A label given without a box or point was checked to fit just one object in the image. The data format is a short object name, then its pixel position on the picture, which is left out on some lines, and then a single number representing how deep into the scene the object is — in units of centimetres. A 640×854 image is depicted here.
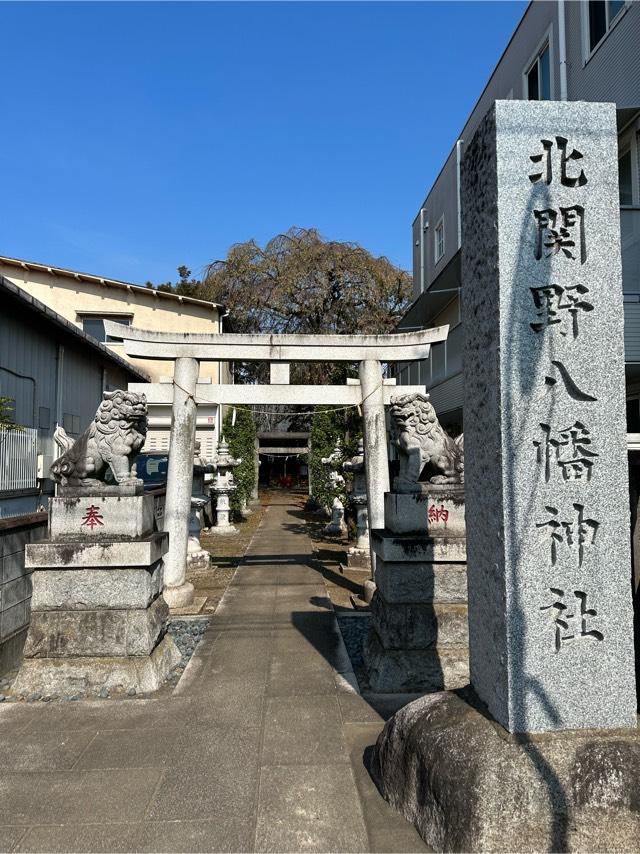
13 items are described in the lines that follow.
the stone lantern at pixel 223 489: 1603
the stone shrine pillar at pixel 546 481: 289
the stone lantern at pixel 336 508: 1570
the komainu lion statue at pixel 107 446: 566
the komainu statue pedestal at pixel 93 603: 499
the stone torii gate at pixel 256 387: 832
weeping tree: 2300
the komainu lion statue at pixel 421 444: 589
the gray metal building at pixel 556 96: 871
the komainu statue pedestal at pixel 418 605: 515
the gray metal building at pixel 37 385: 911
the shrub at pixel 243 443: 2088
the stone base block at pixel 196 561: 1086
